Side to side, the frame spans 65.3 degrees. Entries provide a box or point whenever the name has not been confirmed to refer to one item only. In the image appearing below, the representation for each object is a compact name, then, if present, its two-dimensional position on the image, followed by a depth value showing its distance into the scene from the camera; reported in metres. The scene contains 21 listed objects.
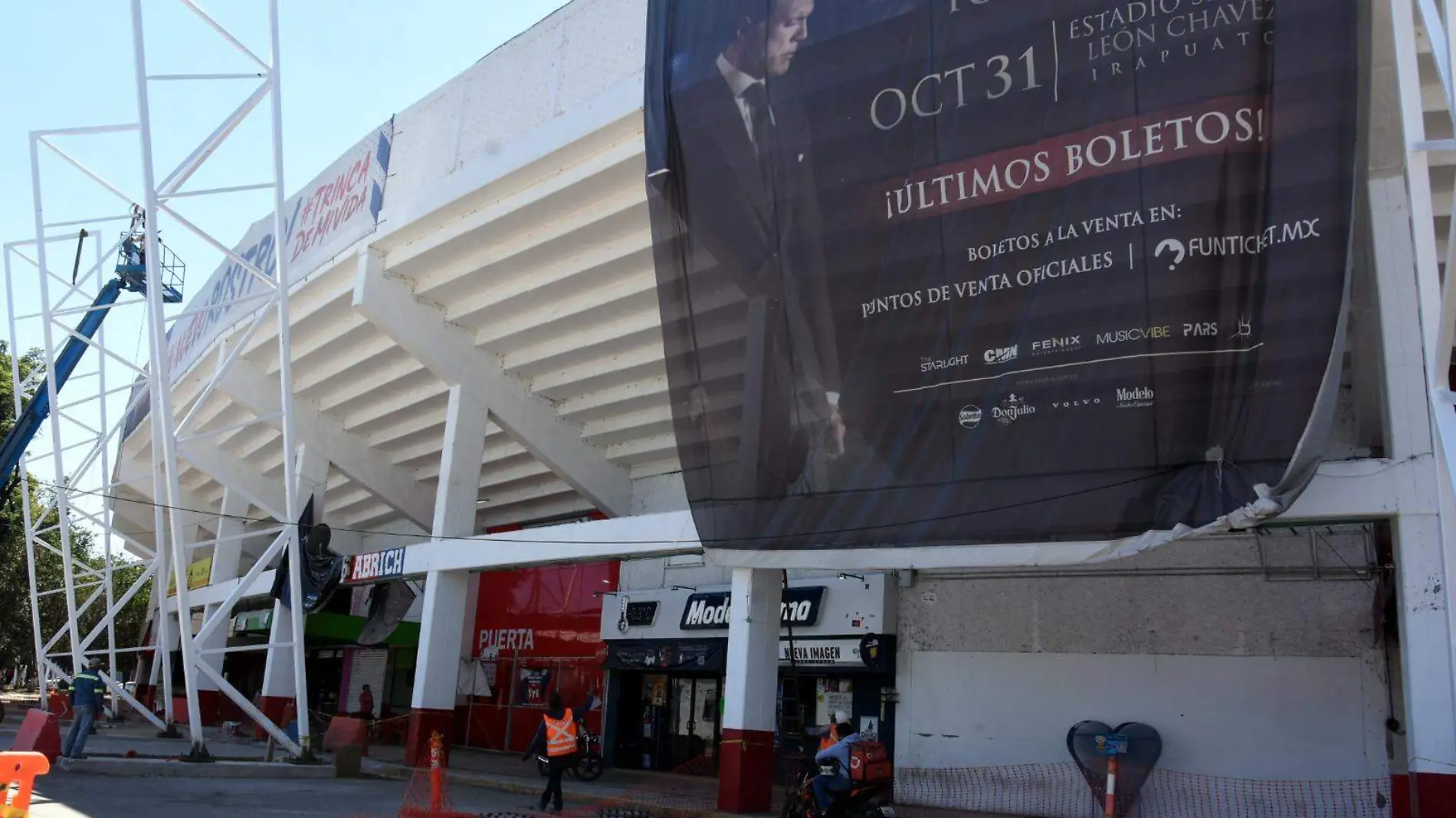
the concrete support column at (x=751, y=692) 14.10
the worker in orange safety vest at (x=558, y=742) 13.75
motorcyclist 11.56
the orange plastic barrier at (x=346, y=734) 19.75
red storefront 24.50
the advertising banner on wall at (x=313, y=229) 20.95
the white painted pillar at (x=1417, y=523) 9.79
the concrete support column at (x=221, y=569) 31.69
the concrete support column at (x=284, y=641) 25.09
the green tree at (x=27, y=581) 46.69
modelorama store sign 18.42
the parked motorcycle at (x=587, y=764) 19.08
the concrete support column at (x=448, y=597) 19.27
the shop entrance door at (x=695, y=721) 20.84
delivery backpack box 11.85
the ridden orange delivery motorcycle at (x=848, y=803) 11.59
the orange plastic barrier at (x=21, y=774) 7.86
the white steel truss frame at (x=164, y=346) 17.11
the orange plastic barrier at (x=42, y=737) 14.89
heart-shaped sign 14.20
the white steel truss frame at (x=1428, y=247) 8.57
